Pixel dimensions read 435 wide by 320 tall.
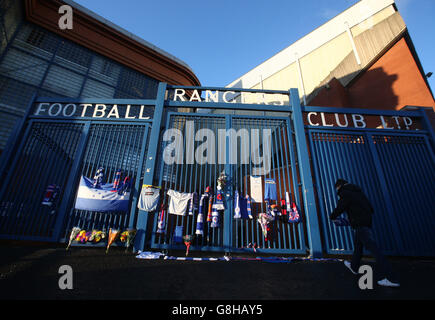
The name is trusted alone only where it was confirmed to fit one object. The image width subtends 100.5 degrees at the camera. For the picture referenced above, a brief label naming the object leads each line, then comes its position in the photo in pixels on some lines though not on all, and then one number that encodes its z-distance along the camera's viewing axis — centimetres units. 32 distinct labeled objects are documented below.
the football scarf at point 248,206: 506
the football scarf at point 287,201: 516
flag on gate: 497
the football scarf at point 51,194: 502
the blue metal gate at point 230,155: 479
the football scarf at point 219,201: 506
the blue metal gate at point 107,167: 498
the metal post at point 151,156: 467
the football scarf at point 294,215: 506
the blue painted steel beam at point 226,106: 645
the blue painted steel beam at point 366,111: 640
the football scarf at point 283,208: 519
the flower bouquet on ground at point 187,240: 448
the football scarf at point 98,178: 519
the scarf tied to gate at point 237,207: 502
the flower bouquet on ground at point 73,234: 448
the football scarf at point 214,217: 489
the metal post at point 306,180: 470
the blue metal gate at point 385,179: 482
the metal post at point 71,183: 485
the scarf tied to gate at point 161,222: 486
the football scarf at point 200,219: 490
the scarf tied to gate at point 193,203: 511
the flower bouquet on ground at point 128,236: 448
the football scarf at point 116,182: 520
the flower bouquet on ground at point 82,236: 459
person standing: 273
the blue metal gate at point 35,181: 487
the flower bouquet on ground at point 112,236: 441
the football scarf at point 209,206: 503
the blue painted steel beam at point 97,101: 642
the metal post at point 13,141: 548
